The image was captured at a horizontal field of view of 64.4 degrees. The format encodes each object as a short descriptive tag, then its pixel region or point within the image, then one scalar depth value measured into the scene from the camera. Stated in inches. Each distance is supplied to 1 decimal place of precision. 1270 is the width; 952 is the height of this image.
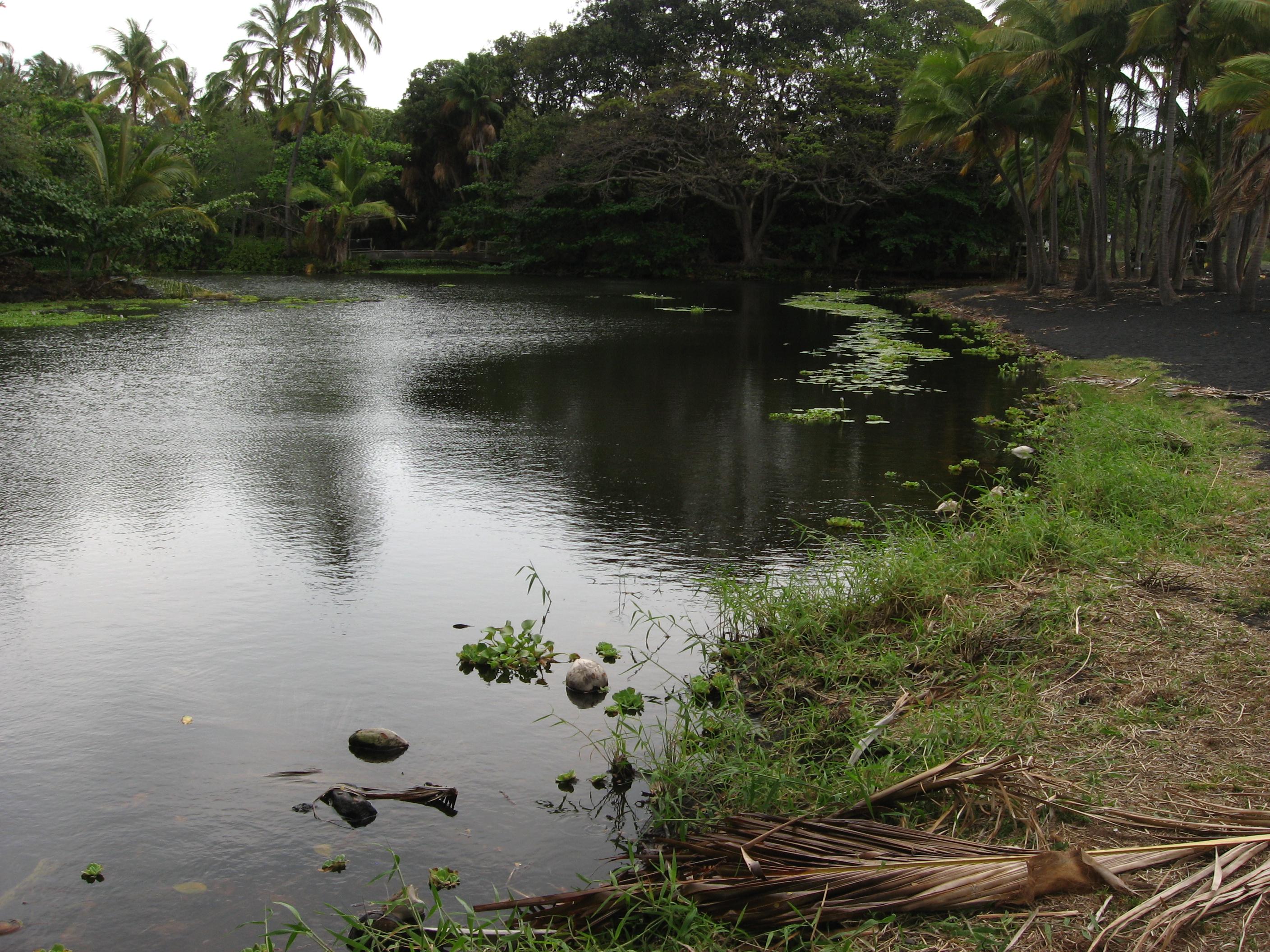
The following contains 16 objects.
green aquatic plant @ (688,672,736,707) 172.4
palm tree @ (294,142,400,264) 1439.5
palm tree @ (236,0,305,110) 1592.0
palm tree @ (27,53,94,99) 1656.0
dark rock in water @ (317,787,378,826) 135.8
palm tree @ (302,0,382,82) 1552.7
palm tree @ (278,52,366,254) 1589.6
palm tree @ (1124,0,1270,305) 658.2
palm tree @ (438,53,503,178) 1685.5
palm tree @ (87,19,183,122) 1660.9
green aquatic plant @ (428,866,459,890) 121.4
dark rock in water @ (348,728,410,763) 152.3
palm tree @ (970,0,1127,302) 780.6
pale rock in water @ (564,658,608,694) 174.6
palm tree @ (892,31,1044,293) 964.0
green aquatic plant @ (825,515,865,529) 261.6
